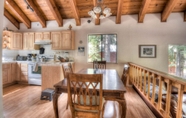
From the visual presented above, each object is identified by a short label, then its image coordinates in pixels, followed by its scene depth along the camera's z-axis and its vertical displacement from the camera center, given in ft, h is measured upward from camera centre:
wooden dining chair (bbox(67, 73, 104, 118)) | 4.69 -1.63
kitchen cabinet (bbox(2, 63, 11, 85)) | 13.93 -1.93
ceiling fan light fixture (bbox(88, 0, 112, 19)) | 8.31 +3.51
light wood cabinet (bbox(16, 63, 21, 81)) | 15.40 -1.85
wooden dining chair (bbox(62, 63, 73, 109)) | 8.37 -0.83
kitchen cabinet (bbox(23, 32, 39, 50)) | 16.90 +2.41
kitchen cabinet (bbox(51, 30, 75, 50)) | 16.10 +2.46
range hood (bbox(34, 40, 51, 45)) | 16.18 +2.18
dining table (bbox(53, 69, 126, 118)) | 5.21 -1.56
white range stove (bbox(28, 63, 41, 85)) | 14.67 -2.40
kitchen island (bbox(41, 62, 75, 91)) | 12.03 -1.76
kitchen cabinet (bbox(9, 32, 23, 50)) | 16.66 +2.37
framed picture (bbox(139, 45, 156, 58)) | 15.56 +0.87
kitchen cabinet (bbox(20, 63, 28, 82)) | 15.23 -1.96
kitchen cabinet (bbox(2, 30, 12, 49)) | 16.19 +2.76
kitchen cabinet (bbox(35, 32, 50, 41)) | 16.53 +3.21
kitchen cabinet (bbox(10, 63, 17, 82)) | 15.12 -1.98
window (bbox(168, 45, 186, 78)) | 15.31 -0.08
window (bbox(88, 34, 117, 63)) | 16.42 +1.49
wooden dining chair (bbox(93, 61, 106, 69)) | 12.80 -0.75
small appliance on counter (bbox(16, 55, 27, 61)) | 17.47 -0.11
